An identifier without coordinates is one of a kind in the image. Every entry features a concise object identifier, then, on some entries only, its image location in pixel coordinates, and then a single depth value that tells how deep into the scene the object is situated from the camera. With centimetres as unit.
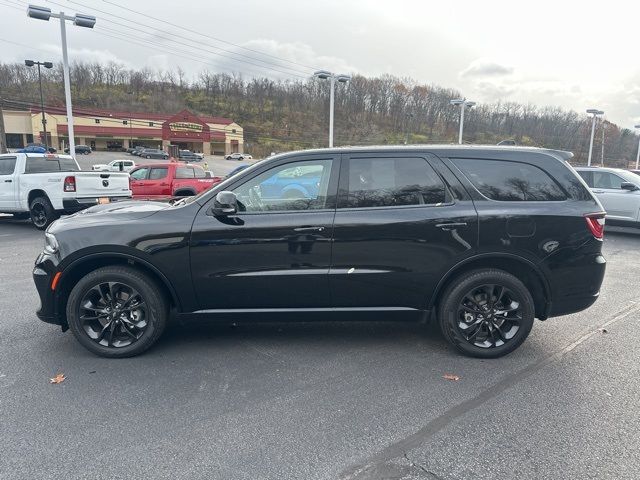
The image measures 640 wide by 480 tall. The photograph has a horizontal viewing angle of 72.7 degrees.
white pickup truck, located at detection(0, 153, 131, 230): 1054
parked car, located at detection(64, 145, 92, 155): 6309
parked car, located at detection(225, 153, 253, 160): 7406
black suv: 372
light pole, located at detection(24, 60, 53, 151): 3231
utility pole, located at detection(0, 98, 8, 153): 2727
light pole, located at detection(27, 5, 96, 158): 1488
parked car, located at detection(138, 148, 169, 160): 6344
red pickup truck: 1370
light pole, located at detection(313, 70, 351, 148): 2124
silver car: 1073
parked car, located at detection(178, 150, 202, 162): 6368
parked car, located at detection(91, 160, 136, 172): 3562
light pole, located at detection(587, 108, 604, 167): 2991
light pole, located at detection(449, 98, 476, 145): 2736
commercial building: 7250
